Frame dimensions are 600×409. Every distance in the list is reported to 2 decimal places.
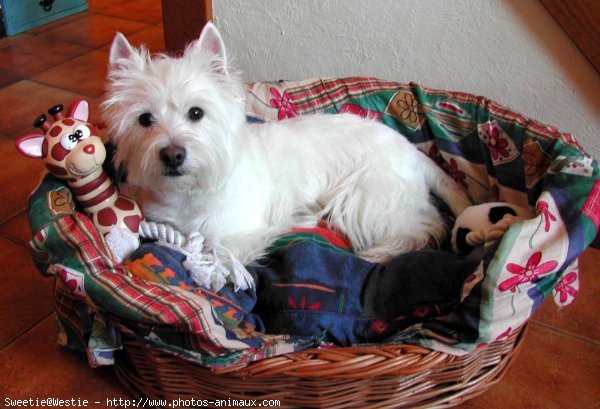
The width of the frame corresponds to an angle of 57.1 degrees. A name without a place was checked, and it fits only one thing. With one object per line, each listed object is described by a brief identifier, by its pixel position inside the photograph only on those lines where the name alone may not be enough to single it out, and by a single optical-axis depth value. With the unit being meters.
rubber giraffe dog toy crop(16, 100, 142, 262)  1.35
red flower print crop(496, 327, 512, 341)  1.21
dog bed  1.13
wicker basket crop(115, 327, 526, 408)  1.14
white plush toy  1.45
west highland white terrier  1.37
